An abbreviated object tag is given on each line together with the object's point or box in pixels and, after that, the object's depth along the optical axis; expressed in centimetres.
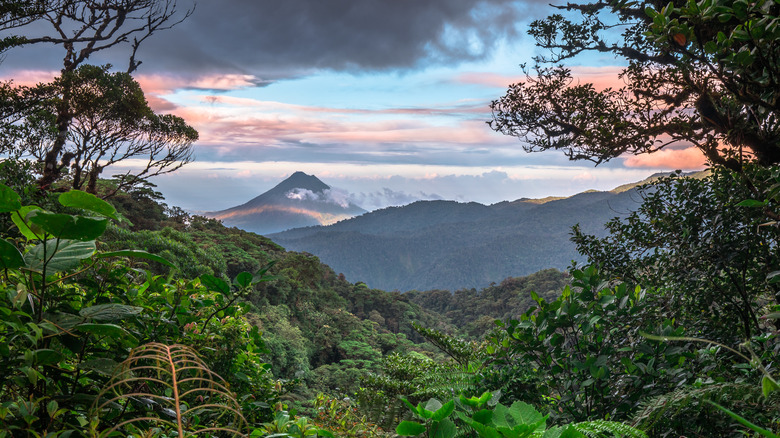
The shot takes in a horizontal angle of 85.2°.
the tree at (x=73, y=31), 953
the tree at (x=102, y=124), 941
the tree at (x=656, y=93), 160
